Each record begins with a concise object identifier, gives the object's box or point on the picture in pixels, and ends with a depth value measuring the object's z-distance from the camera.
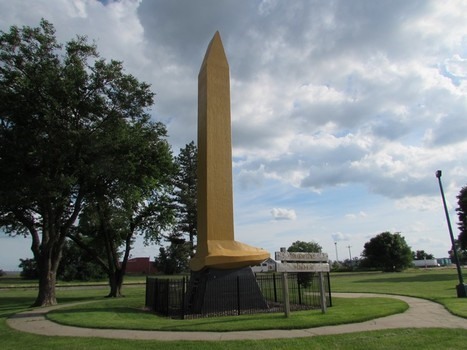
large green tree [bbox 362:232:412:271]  63.34
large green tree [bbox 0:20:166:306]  18.36
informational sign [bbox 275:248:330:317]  12.41
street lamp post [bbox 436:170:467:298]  15.30
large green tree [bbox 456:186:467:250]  45.69
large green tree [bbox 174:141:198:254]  59.97
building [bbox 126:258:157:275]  83.50
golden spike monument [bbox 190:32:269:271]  14.46
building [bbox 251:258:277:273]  53.06
